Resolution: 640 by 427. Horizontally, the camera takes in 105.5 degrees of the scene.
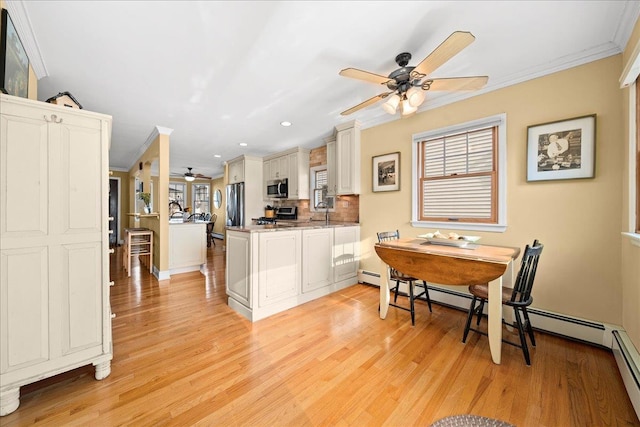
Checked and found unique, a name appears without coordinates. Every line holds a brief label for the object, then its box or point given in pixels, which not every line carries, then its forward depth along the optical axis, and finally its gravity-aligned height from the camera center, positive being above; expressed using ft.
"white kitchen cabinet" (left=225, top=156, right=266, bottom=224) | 18.38 +2.22
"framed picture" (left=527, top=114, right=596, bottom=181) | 6.56 +1.80
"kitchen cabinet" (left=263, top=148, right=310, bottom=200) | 15.57 +2.78
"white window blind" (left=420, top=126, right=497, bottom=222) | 8.46 +1.34
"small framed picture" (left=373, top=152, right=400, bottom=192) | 10.73 +1.83
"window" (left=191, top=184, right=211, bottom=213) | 31.01 +1.79
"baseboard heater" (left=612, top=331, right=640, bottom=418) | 4.49 -3.14
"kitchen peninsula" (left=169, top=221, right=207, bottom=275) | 13.65 -2.01
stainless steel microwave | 16.55 +1.63
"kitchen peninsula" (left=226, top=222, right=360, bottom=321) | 8.20 -2.06
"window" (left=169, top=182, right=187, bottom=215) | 29.45 +2.45
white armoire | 4.25 -0.60
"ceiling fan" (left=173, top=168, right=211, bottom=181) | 23.79 +3.54
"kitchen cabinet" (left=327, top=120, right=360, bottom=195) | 11.98 +2.71
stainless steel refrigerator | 18.70 +0.63
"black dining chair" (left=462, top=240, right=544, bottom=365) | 5.75 -2.14
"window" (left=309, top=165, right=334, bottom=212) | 14.96 +1.63
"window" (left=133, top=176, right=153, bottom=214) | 19.69 +1.21
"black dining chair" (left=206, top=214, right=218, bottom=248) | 22.68 -1.99
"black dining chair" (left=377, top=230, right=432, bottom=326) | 7.86 -2.29
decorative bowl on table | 7.32 -0.86
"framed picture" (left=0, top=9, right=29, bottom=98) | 4.71 +3.24
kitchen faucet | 13.97 +0.36
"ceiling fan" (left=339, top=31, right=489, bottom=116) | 5.67 +3.32
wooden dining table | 5.90 -1.46
